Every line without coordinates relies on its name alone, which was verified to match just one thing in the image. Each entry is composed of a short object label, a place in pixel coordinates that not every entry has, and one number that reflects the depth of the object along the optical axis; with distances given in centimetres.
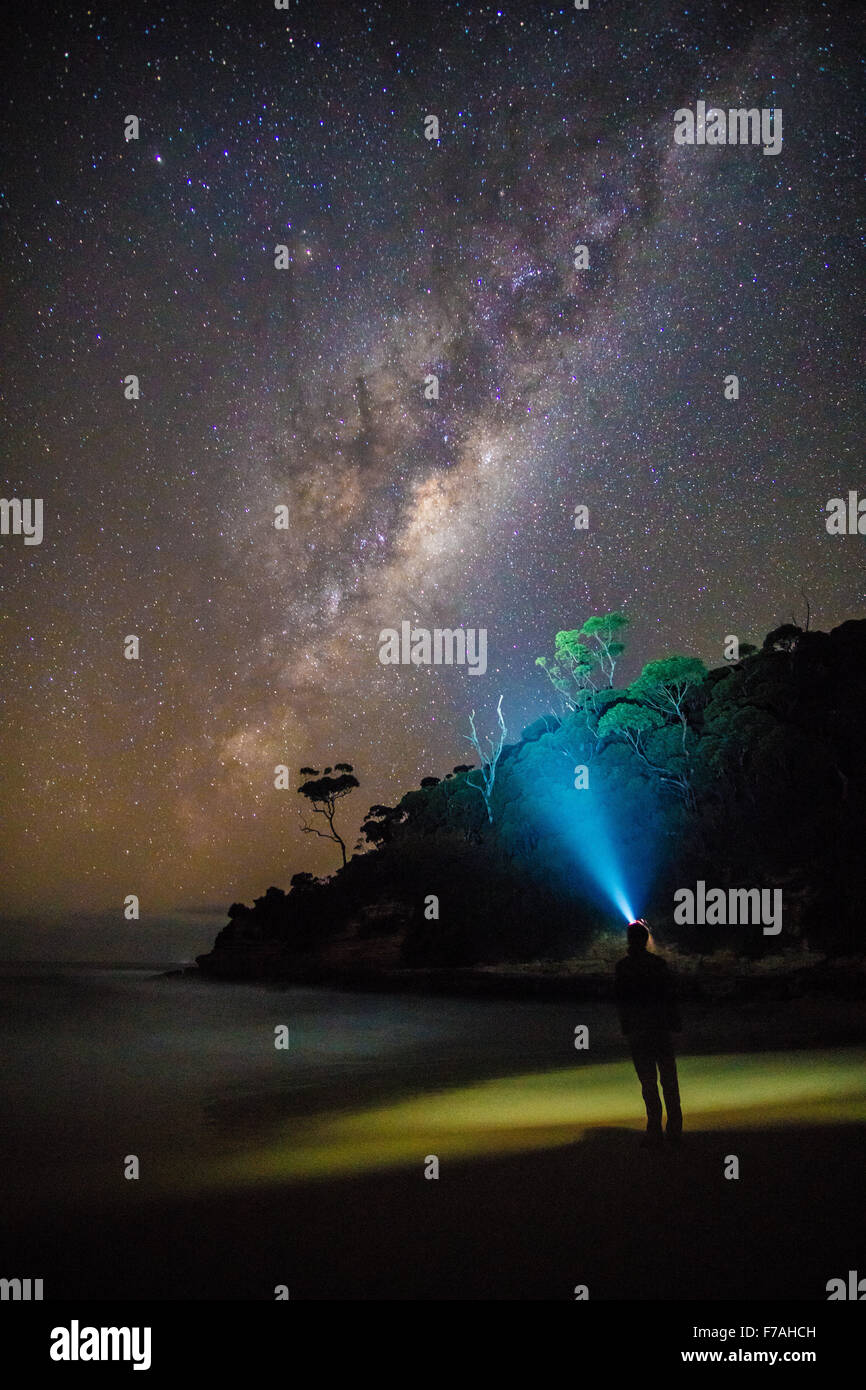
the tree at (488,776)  4094
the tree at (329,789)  5775
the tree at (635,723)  3250
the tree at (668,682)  3294
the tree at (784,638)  3119
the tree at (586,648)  3731
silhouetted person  693
